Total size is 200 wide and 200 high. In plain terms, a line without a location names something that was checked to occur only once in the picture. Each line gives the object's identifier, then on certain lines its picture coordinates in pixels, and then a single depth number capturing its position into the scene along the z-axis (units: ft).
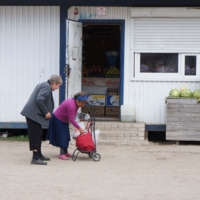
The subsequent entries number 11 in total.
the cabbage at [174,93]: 38.05
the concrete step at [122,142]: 37.73
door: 38.73
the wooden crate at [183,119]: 37.78
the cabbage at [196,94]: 37.83
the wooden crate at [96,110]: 44.47
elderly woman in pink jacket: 31.37
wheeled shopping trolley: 31.83
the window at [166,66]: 40.19
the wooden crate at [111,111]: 45.03
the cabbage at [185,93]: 37.99
